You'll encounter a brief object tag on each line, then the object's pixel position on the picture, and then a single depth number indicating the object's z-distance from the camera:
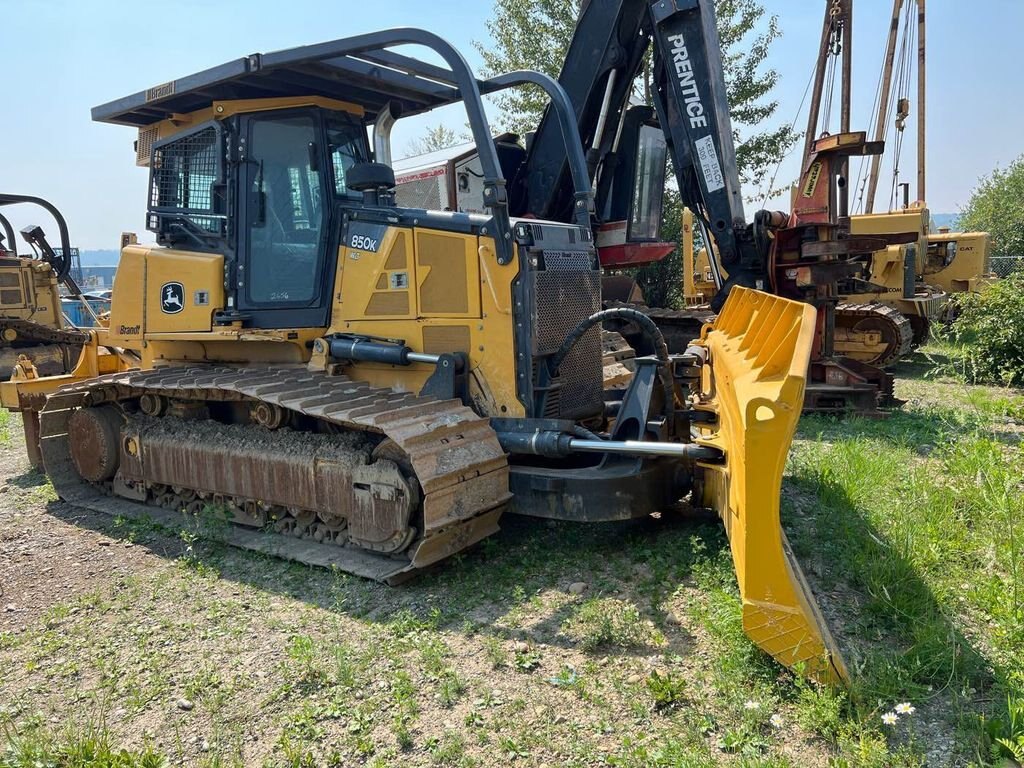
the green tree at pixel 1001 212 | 27.75
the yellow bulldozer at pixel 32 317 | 13.73
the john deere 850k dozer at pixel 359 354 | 4.51
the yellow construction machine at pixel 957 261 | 15.98
